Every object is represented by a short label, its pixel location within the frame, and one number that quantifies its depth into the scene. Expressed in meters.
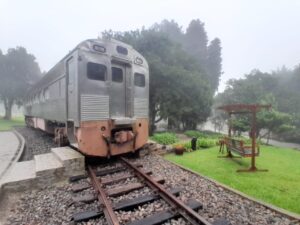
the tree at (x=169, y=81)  16.44
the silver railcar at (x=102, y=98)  5.48
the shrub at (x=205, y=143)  10.09
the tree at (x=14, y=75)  33.16
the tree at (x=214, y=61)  31.86
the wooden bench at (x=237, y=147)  6.41
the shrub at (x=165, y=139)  10.49
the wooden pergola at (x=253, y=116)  5.97
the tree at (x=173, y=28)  33.34
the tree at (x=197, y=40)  32.47
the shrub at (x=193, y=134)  15.34
